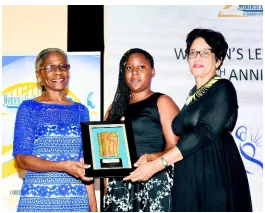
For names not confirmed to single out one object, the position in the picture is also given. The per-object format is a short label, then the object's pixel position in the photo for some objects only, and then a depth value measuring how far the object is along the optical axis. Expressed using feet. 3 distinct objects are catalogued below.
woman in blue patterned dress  9.03
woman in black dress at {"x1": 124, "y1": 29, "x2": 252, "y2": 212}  9.04
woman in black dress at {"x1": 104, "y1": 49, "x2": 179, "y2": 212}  9.56
